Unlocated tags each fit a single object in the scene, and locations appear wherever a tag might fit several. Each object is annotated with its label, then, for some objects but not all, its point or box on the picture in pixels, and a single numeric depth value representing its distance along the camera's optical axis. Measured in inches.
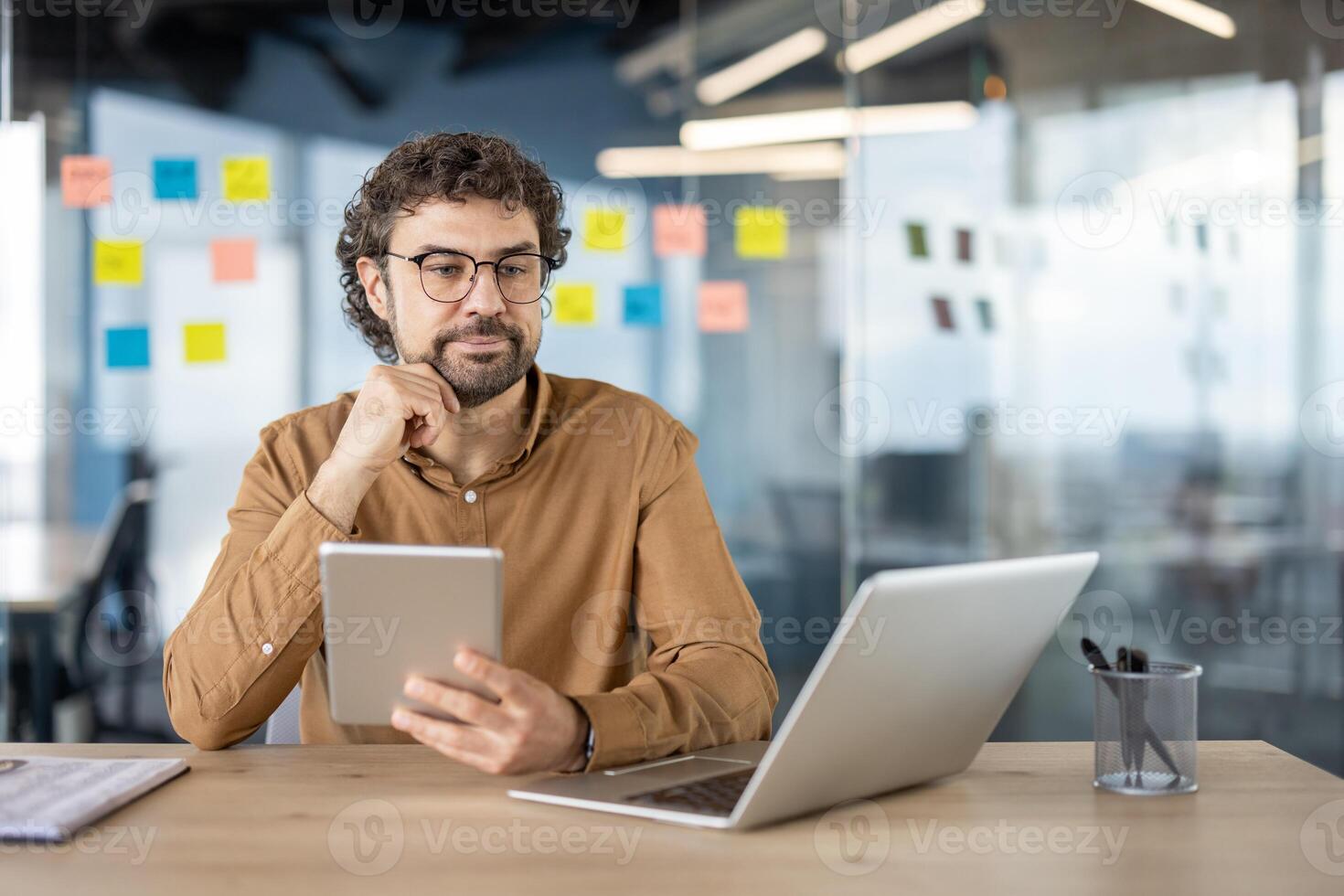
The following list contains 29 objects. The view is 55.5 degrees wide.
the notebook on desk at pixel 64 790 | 43.2
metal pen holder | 49.0
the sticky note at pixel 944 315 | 134.7
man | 59.9
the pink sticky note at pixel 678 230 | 138.6
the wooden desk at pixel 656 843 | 38.9
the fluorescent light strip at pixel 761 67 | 137.3
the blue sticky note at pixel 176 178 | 136.6
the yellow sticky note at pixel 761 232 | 138.3
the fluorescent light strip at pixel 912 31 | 133.3
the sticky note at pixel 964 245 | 134.2
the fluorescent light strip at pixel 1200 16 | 130.4
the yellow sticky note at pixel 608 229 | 138.6
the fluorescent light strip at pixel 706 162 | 137.3
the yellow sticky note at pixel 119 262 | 135.9
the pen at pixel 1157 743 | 49.6
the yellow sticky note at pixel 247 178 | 137.3
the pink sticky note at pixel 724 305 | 139.2
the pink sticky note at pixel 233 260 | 136.9
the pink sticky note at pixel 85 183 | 135.6
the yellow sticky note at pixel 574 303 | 138.8
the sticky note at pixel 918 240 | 134.3
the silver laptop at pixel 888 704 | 41.5
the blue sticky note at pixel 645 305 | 139.2
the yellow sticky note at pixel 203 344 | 137.1
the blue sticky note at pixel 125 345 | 136.8
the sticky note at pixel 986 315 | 134.6
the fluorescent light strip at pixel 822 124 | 133.6
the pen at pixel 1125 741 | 49.7
